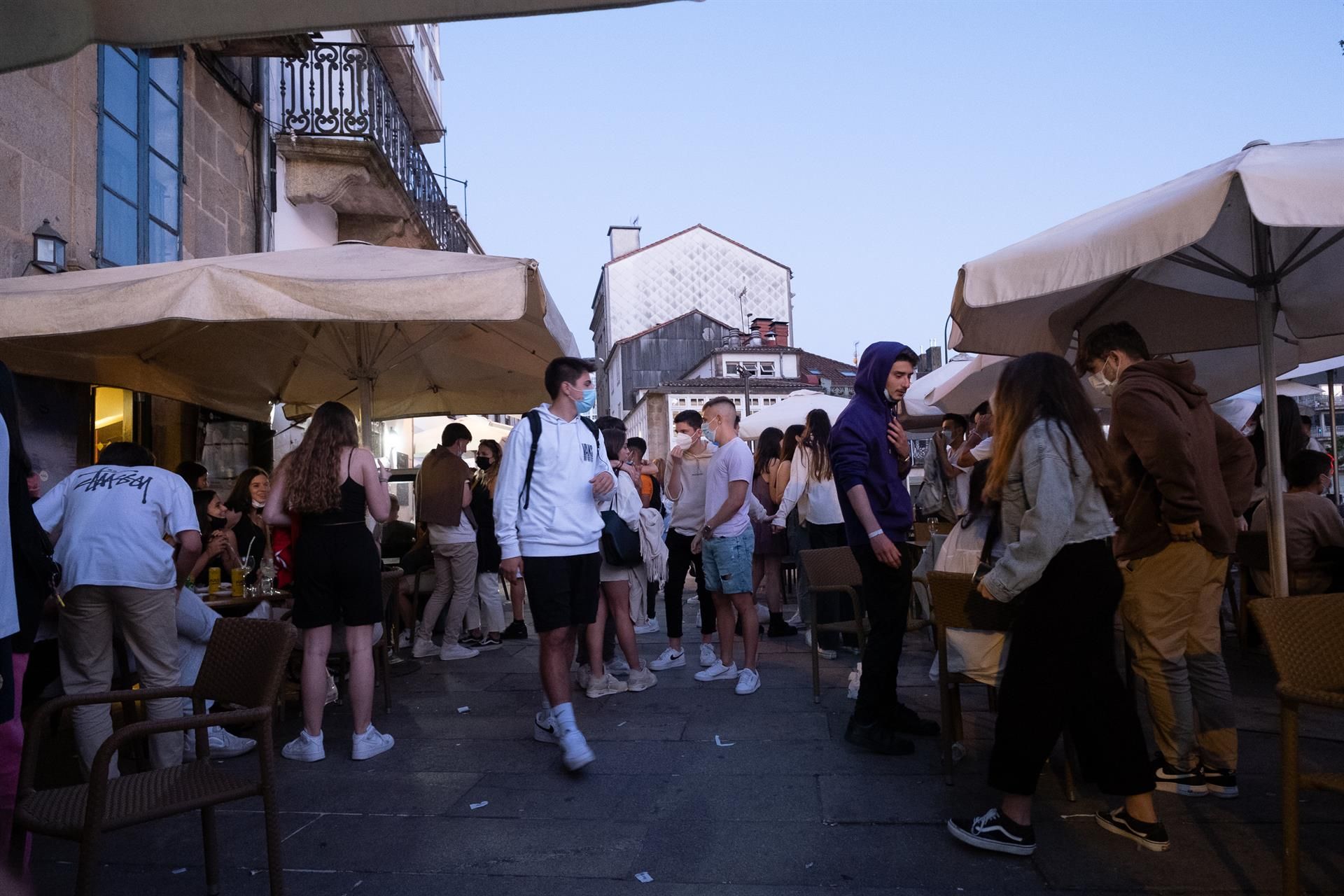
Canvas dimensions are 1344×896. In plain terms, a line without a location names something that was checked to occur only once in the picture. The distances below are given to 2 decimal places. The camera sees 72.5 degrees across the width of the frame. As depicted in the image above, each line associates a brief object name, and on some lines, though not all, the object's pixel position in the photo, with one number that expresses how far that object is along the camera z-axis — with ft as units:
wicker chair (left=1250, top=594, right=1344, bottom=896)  8.56
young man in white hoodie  15.37
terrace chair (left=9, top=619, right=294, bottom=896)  8.18
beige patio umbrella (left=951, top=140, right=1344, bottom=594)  11.79
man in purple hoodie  14.96
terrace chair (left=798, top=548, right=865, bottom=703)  18.30
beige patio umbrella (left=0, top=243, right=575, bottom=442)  15.08
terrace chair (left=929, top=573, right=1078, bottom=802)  12.35
